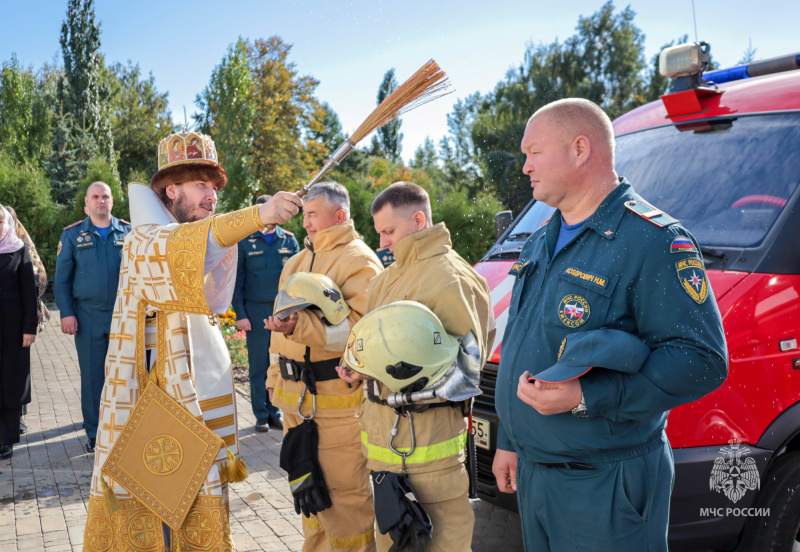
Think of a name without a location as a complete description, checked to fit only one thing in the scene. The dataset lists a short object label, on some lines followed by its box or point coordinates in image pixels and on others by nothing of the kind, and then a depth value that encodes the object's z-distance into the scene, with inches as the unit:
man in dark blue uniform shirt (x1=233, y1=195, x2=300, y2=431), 294.4
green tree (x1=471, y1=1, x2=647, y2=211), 1708.9
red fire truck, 123.4
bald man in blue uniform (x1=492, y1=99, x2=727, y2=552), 81.6
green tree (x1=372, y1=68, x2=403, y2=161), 2265.0
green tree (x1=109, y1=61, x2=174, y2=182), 1660.9
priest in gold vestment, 120.0
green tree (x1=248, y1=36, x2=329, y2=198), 1430.9
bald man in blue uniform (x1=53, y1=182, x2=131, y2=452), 266.1
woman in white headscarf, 259.1
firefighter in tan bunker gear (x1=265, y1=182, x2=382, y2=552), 150.0
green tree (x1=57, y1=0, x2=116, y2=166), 1411.2
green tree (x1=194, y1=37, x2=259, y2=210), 1186.6
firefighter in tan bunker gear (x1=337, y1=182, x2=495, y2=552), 122.6
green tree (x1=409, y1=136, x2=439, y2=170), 1728.6
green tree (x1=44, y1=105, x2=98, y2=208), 1174.3
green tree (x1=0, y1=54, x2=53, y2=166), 1376.7
